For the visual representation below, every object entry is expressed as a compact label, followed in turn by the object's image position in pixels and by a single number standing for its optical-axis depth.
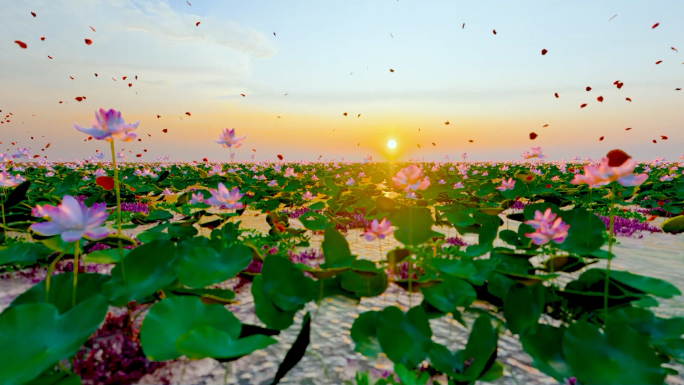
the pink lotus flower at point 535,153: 5.45
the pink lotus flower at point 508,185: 4.05
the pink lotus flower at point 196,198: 3.29
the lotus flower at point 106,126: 1.73
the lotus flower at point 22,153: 9.35
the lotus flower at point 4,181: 3.44
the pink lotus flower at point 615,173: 1.64
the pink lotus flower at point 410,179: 2.75
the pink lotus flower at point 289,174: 7.46
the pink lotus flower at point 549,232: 1.76
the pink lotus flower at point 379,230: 2.03
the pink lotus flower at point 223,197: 2.03
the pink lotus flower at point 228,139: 2.47
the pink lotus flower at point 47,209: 1.36
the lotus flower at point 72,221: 1.34
